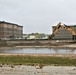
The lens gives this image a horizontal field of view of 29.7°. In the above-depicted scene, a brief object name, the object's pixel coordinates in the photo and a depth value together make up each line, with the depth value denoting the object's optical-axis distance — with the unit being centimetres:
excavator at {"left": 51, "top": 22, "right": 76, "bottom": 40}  4285
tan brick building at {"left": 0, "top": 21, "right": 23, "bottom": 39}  6833
